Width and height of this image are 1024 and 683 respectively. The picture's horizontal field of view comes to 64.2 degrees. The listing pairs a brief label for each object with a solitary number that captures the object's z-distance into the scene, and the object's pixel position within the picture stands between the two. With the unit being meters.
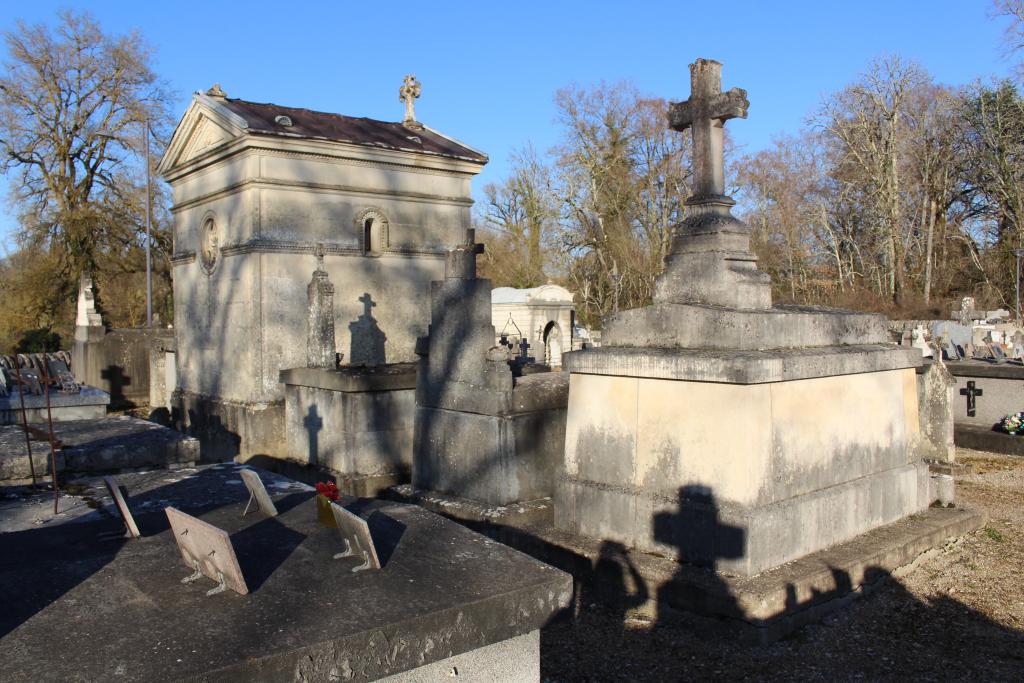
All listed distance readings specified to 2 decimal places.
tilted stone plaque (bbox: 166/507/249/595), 1.99
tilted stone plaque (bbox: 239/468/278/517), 2.78
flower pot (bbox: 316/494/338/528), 2.61
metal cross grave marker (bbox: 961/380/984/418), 11.45
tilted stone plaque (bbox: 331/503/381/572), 2.21
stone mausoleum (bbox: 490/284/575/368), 21.61
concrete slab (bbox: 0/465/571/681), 1.72
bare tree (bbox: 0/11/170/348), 25.16
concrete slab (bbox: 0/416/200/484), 4.10
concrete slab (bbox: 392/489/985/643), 4.69
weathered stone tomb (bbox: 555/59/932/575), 5.01
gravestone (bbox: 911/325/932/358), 12.96
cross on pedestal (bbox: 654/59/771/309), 5.73
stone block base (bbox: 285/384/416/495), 8.85
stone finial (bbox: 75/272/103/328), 20.27
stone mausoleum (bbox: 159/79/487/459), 10.66
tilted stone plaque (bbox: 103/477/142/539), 2.49
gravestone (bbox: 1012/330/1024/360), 13.55
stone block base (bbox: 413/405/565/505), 6.67
